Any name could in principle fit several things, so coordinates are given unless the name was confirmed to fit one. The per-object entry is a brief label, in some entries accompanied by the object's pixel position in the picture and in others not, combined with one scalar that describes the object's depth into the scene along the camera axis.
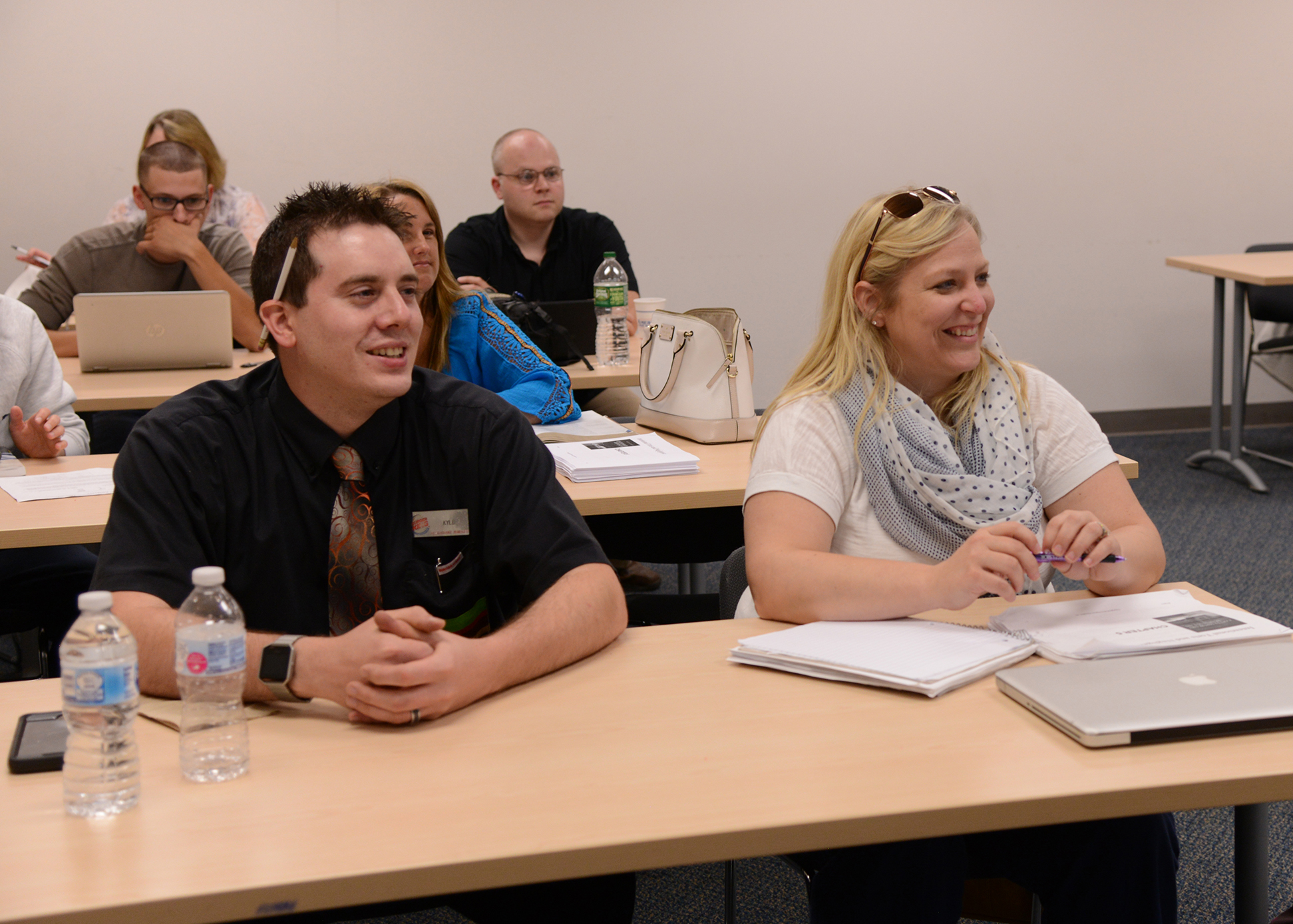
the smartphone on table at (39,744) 1.16
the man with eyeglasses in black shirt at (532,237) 4.30
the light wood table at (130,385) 2.94
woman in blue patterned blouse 2.76
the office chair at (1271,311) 4.90
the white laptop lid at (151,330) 3.25
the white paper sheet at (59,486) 2.22
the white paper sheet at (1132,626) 1.40
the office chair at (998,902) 1.46
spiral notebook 1.32
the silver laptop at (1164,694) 1.16
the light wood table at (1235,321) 4.66
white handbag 2.54
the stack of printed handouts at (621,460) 2.30
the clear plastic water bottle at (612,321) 3.49
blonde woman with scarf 1.52
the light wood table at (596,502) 2.01
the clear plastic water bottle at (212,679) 1.12
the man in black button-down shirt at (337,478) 1.47
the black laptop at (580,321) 3.65
